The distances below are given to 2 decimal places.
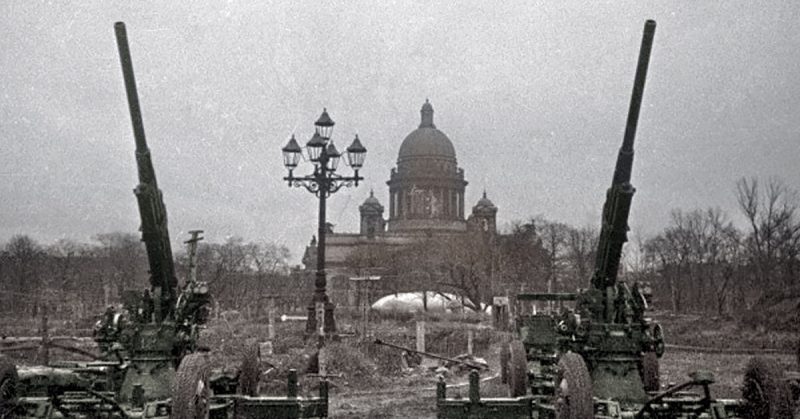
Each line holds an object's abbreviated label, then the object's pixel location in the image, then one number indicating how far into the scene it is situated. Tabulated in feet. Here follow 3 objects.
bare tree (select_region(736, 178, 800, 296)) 113.09
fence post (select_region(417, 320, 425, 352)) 55.72
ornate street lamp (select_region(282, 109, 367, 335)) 52.01
